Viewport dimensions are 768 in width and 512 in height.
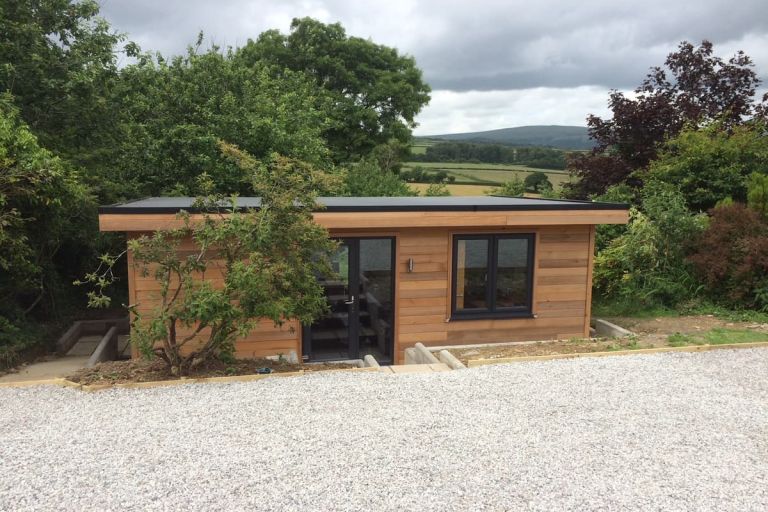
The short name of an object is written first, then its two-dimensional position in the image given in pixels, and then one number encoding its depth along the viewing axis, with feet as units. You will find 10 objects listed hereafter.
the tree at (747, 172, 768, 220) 35.96
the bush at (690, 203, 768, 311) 31.94
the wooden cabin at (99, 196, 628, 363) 26.40
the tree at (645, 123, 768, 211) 44.42
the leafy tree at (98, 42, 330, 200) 43.65
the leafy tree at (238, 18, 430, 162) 98.63
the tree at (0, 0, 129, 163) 36.35
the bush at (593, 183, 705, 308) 35.65
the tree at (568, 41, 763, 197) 55.31
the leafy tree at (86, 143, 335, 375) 19.06
